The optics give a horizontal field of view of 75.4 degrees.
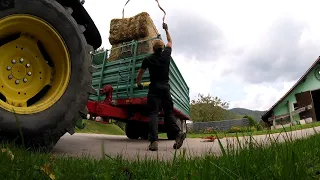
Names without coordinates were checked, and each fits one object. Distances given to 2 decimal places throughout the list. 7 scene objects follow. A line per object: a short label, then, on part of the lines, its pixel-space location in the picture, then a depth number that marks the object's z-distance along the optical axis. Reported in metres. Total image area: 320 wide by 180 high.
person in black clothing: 3.27
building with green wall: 13.77
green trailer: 3.78
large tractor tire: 1.95
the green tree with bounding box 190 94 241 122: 26.22
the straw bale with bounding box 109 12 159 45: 4.78
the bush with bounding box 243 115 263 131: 15.25
